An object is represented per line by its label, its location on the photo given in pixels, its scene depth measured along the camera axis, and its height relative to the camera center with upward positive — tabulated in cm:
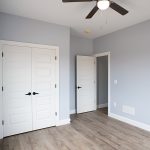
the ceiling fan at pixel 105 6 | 186 +106
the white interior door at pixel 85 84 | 473 -32
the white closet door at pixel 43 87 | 332 -29
